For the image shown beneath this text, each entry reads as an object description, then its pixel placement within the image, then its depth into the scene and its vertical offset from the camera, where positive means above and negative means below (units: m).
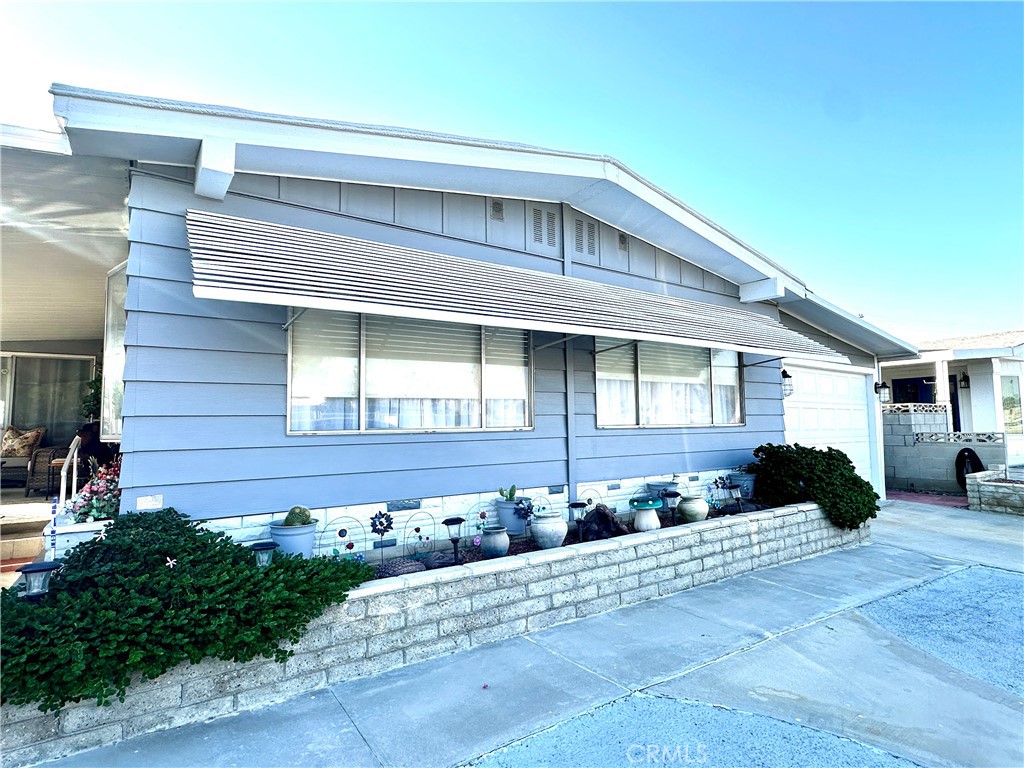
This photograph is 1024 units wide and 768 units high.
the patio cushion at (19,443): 7.73 -0.24
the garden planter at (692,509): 6.09 -1.05
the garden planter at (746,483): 7.31 -0.91
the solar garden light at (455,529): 4.46 -1.03
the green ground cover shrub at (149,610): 2.41 -0.97
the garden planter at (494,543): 4.65 -1.08
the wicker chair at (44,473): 6.84 -0.60
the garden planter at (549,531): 4.87 -1.02
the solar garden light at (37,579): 2.72 -0.80
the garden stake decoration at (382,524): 4.68 -0.91
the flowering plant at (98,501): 3.86 -0.57
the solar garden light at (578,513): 5.47 -1.04
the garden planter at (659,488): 6.65 -0.88
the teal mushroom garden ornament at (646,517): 5.59 -1.05
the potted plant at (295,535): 3.96 -0.84
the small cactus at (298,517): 4.05 -0.73
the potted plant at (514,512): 5.27 -0.92
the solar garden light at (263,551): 3.57 -0.87
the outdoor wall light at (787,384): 8.85 +0.55
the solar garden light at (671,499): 6.24 -0.98
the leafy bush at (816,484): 6.75 -0.90
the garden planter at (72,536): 3.60 -0.75
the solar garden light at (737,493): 7.17 -1.04
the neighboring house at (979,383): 12.68 +0.81
